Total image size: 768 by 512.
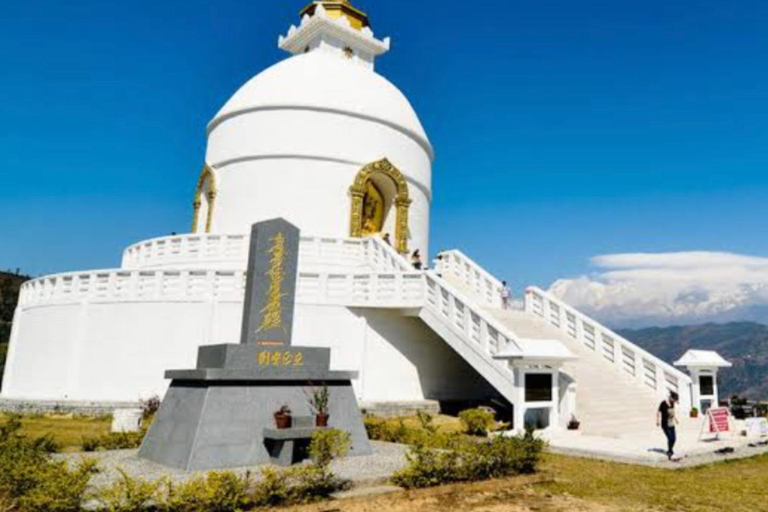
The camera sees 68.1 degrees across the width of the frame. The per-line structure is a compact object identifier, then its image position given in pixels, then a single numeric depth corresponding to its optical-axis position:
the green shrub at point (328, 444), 7.92
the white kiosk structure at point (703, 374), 16.88
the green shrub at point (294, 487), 6.67
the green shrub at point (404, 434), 11.22
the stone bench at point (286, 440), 8.84
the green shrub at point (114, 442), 10.41
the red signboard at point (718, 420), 12.95
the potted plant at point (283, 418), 9.04
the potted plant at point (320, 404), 9.30
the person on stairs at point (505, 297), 21.67
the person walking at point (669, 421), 10.73
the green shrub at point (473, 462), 7.85
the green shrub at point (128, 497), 5.74
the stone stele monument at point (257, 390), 8.70
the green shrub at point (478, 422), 14.13
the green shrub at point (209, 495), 6.05
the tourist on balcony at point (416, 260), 22.02
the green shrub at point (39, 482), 5.72
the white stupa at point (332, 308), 16.09
